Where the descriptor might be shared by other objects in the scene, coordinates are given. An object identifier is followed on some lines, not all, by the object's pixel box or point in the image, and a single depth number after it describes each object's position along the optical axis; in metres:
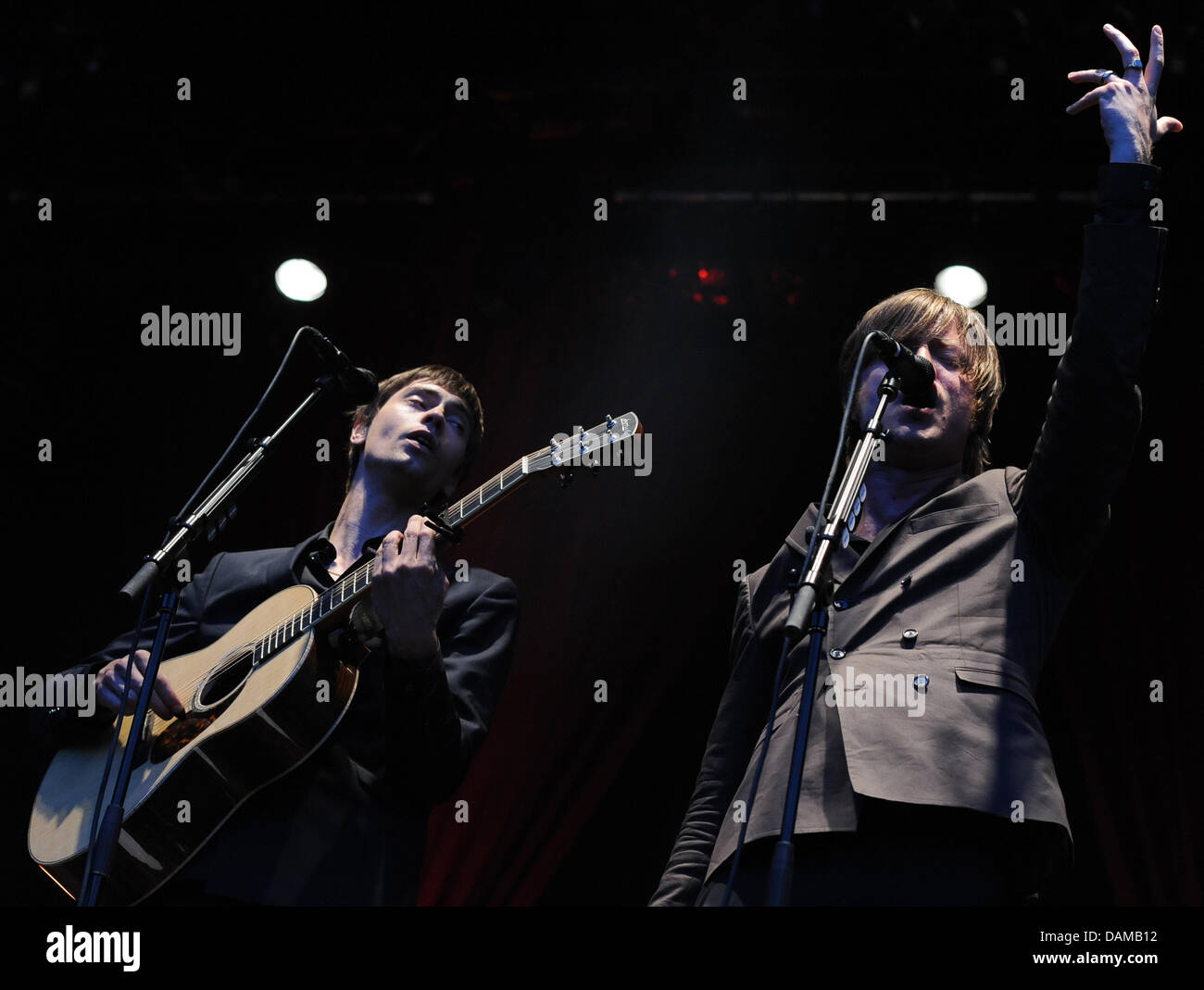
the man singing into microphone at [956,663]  2.26
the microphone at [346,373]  3.17
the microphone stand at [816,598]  1.91
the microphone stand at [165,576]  2.42
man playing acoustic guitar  2.78
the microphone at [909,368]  2.47
